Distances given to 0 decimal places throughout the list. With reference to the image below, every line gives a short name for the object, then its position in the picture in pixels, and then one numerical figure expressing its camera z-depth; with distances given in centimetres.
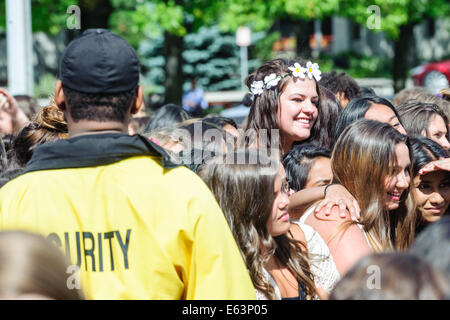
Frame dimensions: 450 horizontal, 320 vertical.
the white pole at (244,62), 1974
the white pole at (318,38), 3078
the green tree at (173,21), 1305
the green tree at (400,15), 1472
